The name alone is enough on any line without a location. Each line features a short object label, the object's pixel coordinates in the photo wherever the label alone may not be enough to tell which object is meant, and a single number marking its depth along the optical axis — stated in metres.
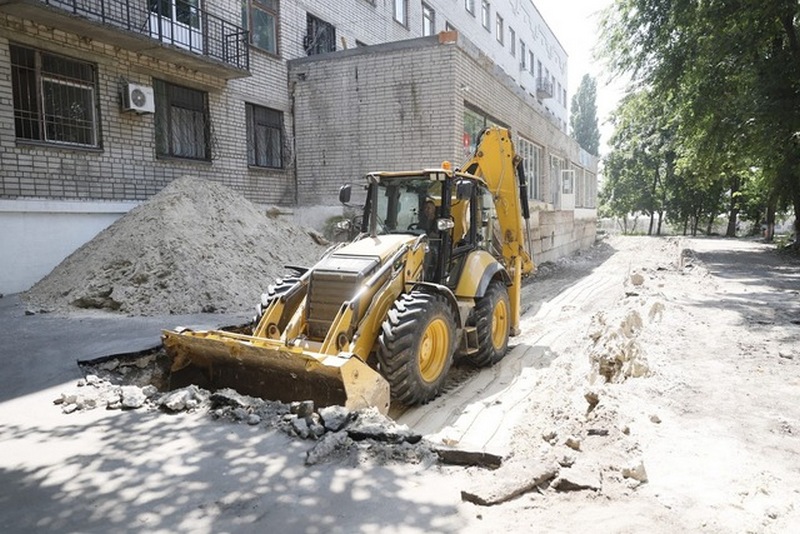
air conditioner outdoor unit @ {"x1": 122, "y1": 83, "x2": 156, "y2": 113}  10.98
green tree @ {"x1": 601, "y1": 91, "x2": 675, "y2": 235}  40.92
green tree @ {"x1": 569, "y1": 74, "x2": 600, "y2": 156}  66.81
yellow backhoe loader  5.05
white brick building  9.59
